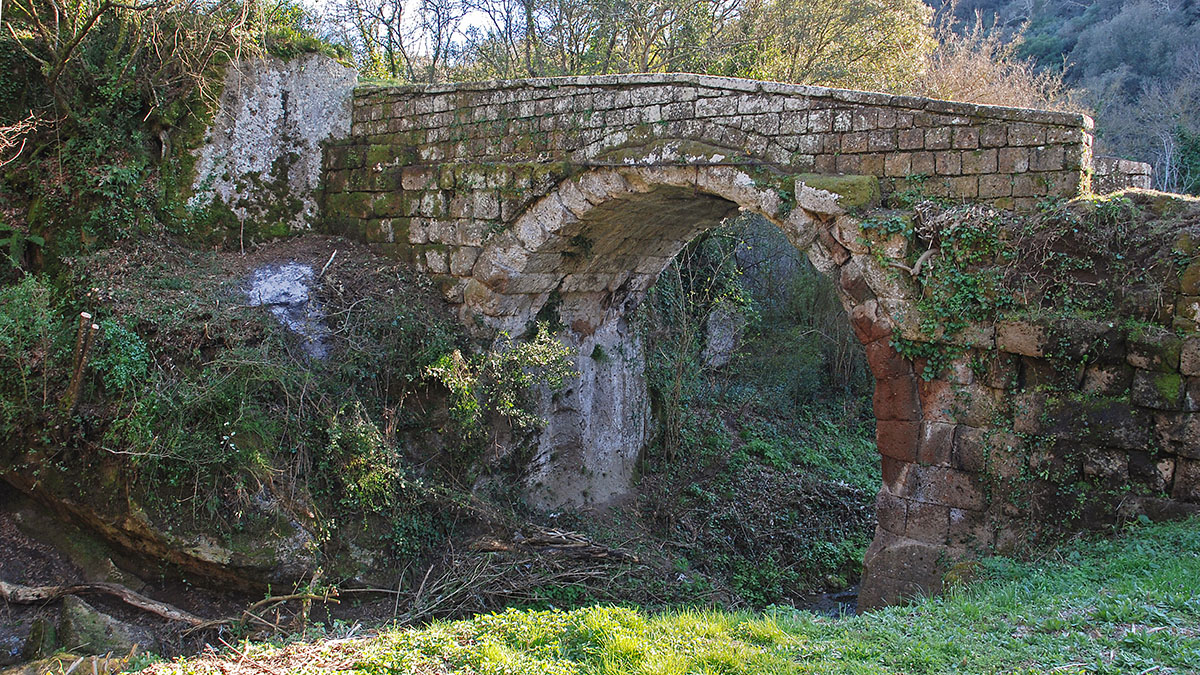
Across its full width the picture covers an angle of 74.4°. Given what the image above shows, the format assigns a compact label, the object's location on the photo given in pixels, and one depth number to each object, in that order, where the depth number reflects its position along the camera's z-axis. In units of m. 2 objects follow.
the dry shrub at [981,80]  11.85
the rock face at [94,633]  4.93
